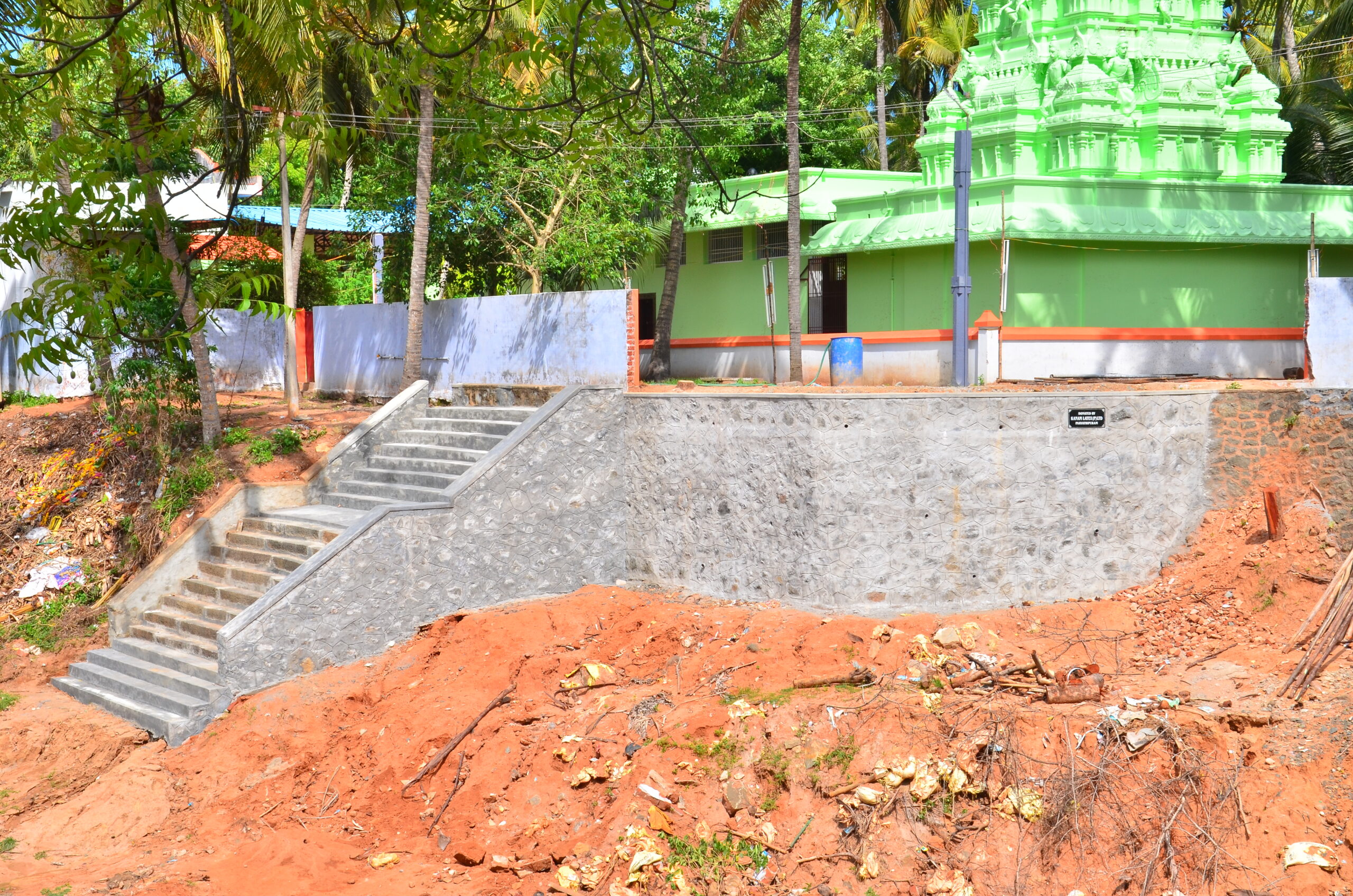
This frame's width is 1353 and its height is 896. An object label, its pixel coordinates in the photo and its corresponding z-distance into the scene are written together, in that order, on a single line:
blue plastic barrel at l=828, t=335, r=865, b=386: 17.14
